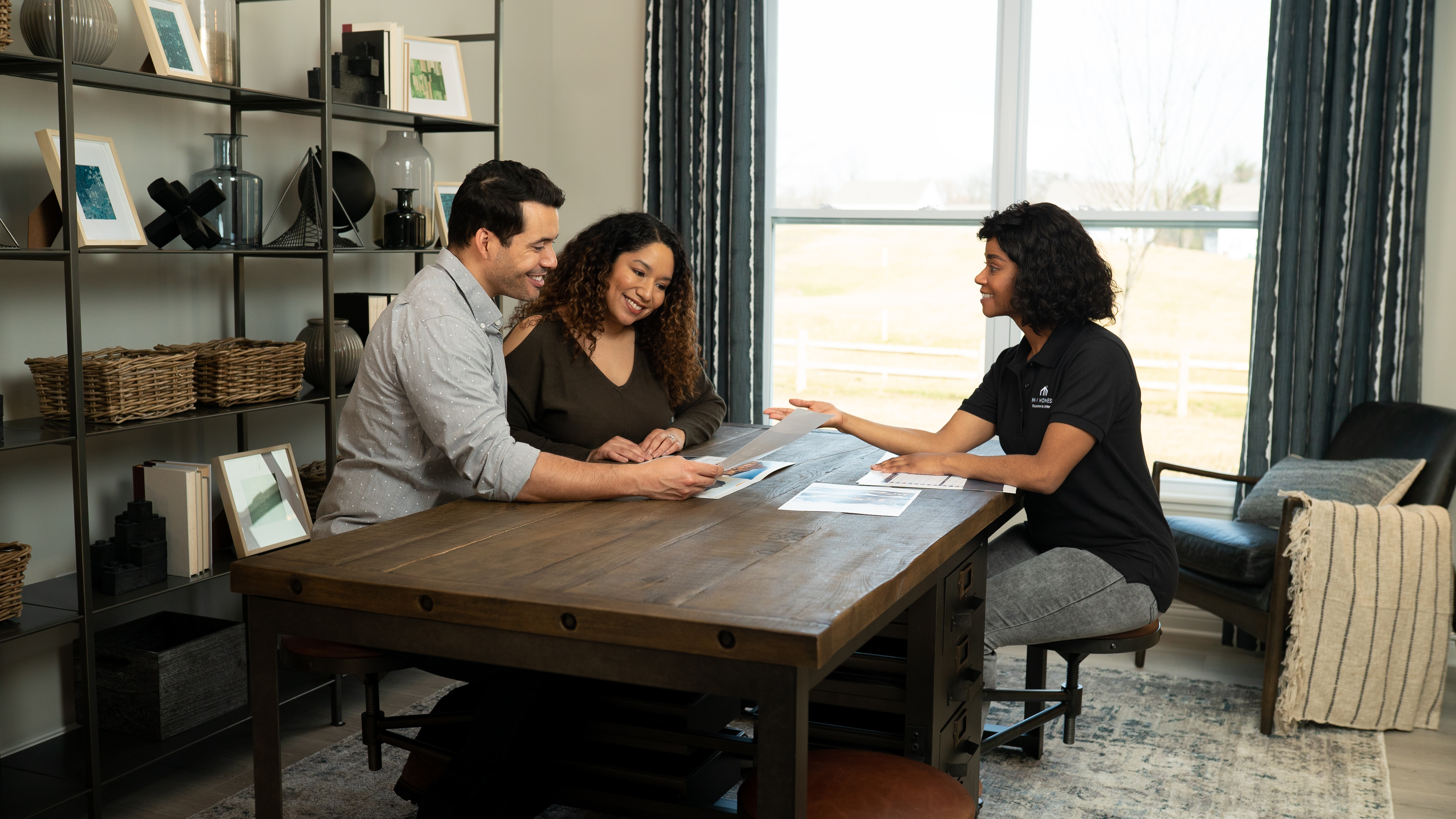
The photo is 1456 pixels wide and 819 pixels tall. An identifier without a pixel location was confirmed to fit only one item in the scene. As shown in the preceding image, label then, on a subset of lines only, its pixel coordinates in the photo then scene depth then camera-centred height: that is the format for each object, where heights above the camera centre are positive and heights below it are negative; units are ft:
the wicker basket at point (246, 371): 8.93 -0.88
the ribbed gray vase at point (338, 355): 10.19 -0.82
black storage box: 8.61 -3.29
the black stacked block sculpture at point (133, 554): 8.37 -2.23
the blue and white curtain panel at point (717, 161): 14.47 +1.45
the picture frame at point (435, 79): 11.29 +1.95
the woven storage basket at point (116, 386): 8.00 -0.90
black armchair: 10.02 -2.56
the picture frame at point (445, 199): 11.89 +0.74
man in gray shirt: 6.61 -0.79
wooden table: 4.47 -1.44
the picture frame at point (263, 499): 9.21 -2.00
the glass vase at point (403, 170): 11.29 +0.98
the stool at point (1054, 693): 7.92 -3.27
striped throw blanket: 9.89 -3.00
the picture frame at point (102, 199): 8.10 +0.47
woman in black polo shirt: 7.72 -1.32
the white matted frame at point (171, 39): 8.36 +1.72
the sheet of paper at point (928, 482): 7.58 -1.45
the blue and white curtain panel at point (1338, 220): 11.80 +0.64
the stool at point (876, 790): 5.28 -2.53
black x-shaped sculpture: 8.86 +0.41
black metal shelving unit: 7.48 -2.31
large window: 13.21 +1.21
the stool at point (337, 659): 6.23 -2.22
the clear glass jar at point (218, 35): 8.90 +1.85
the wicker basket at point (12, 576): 7.52 -2.14
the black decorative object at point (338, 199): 9.91 +0.63
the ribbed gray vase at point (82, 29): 7.57 +1.63
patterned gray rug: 8.38 -4.04
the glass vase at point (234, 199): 9.29 +0.55
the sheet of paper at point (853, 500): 6.84 -1.45
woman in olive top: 8.61 -0.63
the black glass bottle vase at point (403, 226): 10.96 +0.40
